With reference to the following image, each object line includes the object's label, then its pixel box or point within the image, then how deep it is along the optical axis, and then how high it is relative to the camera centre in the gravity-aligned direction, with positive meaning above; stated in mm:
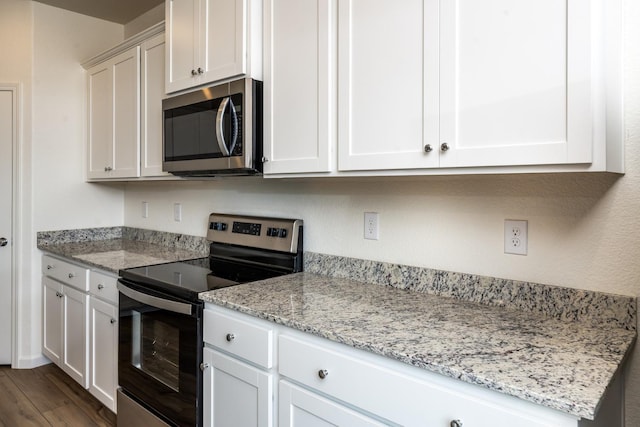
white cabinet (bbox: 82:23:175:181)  2527 +620
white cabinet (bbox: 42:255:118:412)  2291 -723
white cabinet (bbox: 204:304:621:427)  955 -492
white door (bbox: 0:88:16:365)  3006 +183
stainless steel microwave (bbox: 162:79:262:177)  1801 +336
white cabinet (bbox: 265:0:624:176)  1039 +352
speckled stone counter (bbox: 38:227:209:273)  2436 -298
